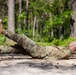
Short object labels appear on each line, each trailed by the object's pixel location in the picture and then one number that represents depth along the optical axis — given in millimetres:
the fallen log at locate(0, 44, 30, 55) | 7957
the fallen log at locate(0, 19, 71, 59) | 7016
